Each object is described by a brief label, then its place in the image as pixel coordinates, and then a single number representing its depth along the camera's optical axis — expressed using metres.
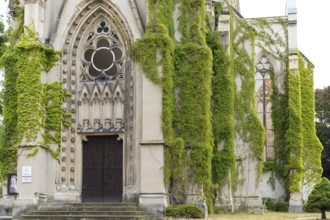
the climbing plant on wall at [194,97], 23.44
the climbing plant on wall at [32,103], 23.22
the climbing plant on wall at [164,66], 22.72
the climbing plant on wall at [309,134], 34.41
